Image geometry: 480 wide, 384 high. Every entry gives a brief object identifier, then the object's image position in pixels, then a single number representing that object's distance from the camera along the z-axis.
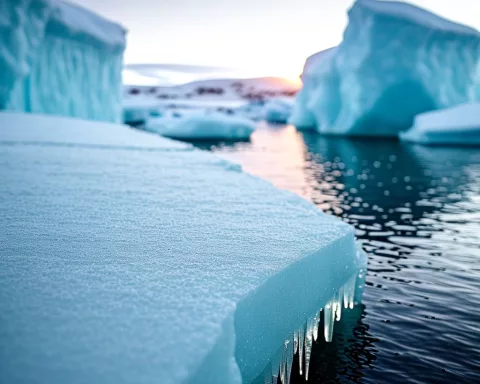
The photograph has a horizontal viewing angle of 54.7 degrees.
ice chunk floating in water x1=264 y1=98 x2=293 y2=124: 48.31
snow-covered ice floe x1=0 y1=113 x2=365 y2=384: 1.39
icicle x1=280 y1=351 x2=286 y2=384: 2.48
